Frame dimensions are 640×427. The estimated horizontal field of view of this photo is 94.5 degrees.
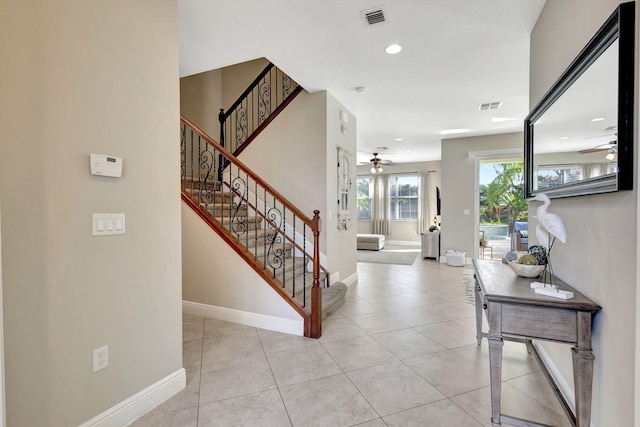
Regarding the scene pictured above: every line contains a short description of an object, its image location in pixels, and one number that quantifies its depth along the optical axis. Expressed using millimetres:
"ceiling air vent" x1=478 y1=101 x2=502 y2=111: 4555
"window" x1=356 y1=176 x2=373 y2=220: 11148
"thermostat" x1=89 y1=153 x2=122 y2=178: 1546
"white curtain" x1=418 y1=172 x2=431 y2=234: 10148
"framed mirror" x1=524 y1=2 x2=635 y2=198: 1214
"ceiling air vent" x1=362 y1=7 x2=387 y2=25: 2393
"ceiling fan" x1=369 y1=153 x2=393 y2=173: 8138
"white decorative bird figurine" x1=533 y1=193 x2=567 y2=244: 1631
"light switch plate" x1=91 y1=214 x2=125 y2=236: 1570
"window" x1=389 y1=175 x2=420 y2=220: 10523
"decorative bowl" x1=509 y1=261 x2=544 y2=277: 1913
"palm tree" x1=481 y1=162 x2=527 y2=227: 7730
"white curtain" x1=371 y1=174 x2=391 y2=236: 10766
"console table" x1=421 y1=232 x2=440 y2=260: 7355
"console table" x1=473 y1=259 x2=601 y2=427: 1440
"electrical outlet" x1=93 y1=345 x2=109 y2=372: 1579
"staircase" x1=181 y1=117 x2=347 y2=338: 2973
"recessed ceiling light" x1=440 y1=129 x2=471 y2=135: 6211
